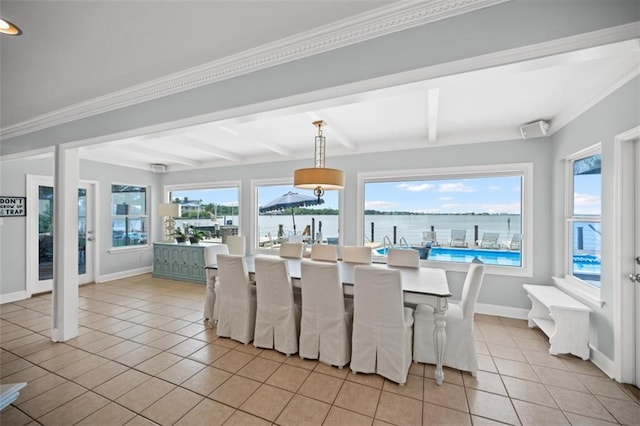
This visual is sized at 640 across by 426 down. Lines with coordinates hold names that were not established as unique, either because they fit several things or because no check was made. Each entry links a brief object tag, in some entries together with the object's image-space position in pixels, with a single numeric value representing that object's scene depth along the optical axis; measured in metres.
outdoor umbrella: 5.19
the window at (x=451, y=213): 3.92
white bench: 2.63
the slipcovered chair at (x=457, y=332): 2.41
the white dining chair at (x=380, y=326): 2.24
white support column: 3.00
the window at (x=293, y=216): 5.10
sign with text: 4.23
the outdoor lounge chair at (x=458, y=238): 4.31
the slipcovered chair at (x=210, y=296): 3.41
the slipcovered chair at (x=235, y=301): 2.97
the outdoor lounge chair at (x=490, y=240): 4.07
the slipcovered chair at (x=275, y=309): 2.73
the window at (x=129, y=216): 5.91
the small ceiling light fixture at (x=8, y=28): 1.58
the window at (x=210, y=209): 6.05
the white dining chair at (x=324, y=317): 2.48
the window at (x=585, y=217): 2.80
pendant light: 2.97
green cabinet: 5.62
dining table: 2.27
